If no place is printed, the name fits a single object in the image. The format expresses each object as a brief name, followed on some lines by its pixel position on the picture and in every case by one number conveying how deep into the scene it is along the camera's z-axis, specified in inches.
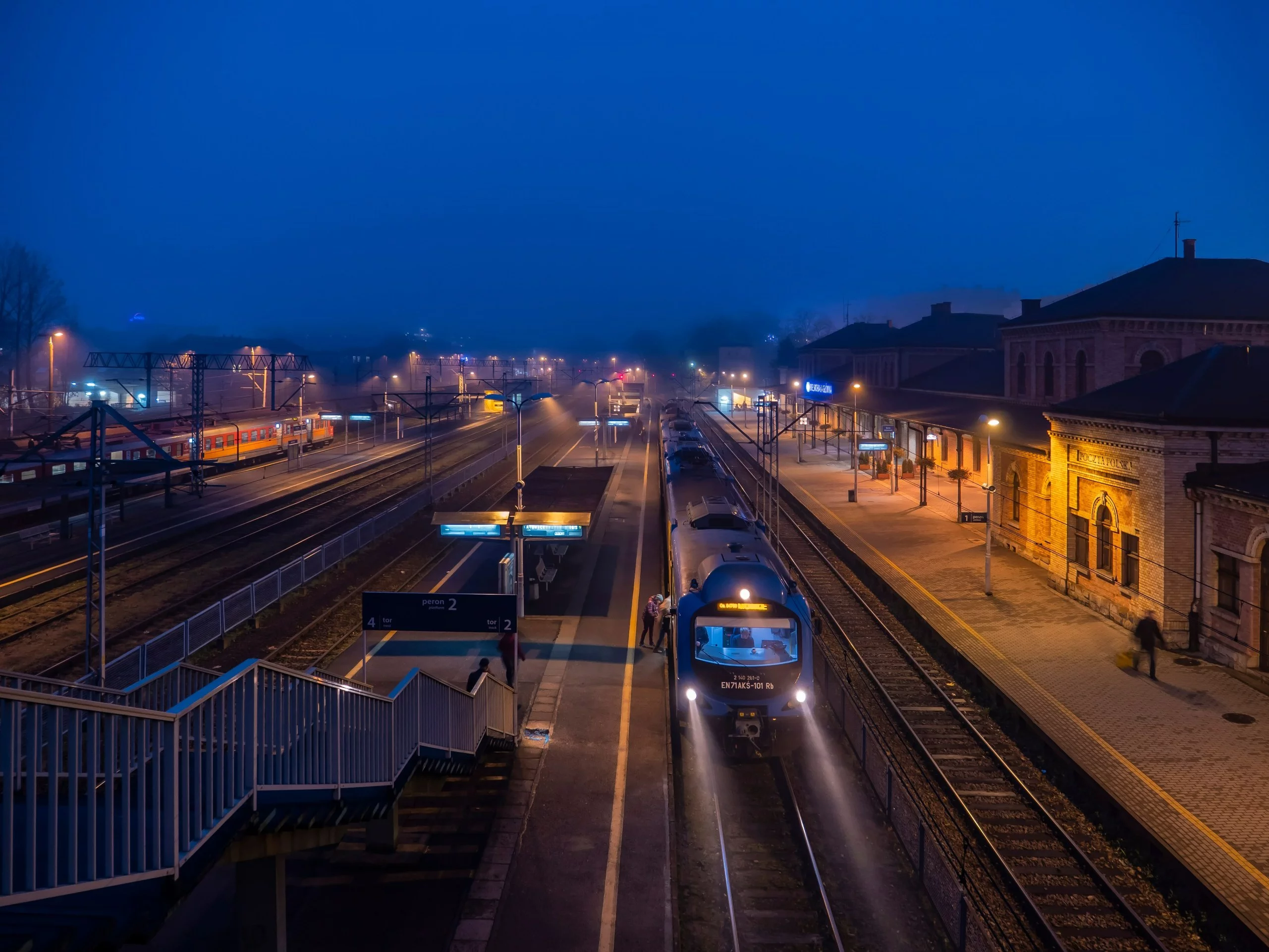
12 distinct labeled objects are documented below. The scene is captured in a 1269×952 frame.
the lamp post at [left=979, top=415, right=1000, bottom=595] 957.2
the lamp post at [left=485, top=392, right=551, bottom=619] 819.4
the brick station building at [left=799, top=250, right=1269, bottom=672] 760.3
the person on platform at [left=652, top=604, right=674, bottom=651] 654.7
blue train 559.2
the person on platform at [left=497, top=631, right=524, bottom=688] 645.3
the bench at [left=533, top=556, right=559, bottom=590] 956.0
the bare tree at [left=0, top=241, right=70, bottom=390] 3415.4
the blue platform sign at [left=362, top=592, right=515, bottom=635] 571.5
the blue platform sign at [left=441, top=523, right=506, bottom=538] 805.9
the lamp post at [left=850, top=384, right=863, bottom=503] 1752.0
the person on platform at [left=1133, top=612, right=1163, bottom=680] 697.6
